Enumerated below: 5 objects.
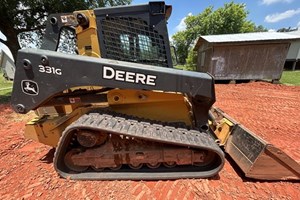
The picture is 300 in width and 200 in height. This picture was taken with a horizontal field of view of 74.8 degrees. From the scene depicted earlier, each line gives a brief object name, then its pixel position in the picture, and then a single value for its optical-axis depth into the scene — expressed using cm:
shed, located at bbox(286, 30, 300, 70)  2414
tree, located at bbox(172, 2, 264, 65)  4009
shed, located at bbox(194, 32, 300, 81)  1286
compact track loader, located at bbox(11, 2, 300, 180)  245
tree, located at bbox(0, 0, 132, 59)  809
